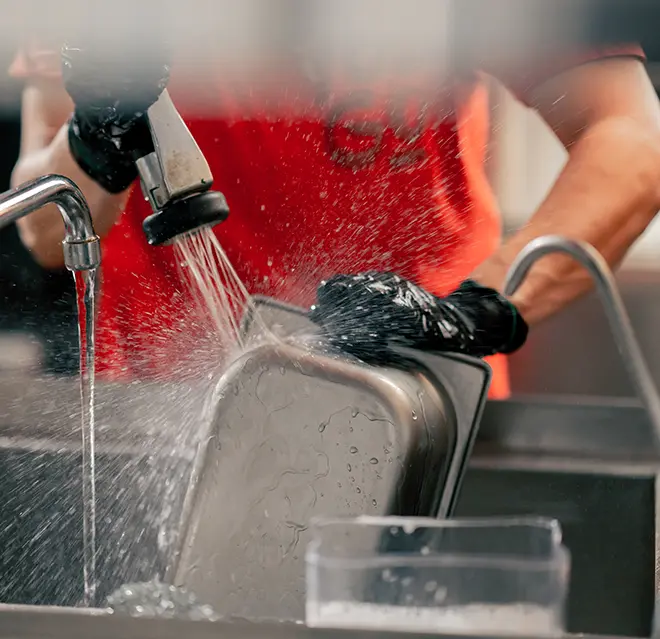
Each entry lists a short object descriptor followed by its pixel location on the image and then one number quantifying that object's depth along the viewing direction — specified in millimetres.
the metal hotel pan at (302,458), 1705
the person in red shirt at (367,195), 1725
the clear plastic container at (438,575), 1574
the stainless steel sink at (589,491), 1749
